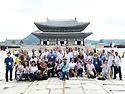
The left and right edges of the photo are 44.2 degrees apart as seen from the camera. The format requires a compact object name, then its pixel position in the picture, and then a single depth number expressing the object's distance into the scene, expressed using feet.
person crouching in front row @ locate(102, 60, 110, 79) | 26.86
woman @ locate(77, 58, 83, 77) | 28.79
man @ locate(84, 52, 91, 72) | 30.91
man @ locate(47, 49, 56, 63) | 29.74
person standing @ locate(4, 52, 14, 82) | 25.14
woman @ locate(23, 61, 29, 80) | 25.00
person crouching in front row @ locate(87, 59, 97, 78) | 27.09
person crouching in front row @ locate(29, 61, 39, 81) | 24.93
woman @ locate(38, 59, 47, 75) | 25.88
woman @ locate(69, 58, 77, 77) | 27.68
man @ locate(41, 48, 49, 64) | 30.82
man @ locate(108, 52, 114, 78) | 27.09
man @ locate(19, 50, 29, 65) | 26.82
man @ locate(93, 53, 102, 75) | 28.89
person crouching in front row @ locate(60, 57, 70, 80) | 25.19
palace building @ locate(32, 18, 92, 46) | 128.06
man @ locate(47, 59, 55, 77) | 27.99
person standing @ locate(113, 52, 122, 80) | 26.07
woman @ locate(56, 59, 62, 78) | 27.15
